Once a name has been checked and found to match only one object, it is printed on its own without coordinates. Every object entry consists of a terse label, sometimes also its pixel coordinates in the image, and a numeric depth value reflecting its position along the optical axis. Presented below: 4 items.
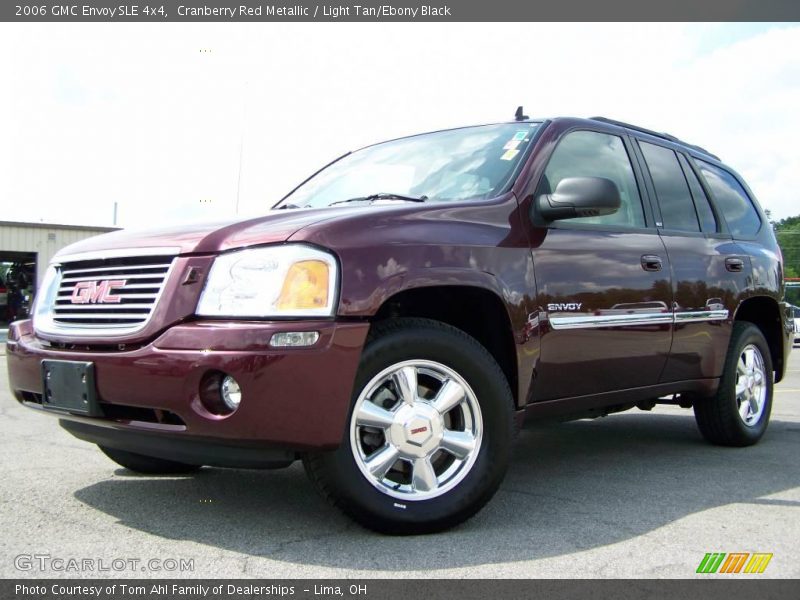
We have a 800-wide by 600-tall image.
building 26.05
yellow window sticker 3.80
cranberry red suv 2.74
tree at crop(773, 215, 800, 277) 85.75
